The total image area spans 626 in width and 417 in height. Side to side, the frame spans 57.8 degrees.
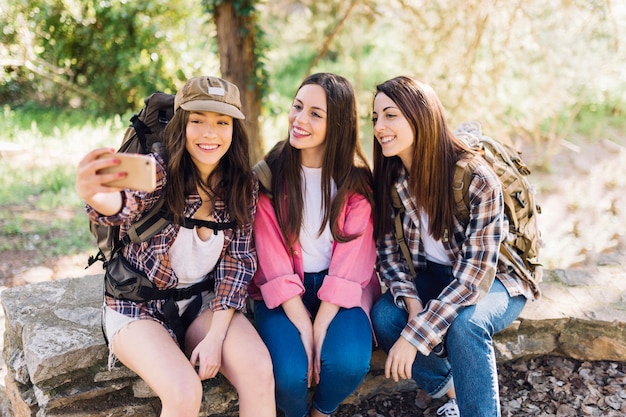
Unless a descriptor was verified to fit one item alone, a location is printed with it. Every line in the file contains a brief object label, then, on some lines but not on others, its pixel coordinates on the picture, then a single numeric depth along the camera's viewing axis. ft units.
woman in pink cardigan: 7.62
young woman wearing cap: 6.86
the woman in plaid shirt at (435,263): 7.48
